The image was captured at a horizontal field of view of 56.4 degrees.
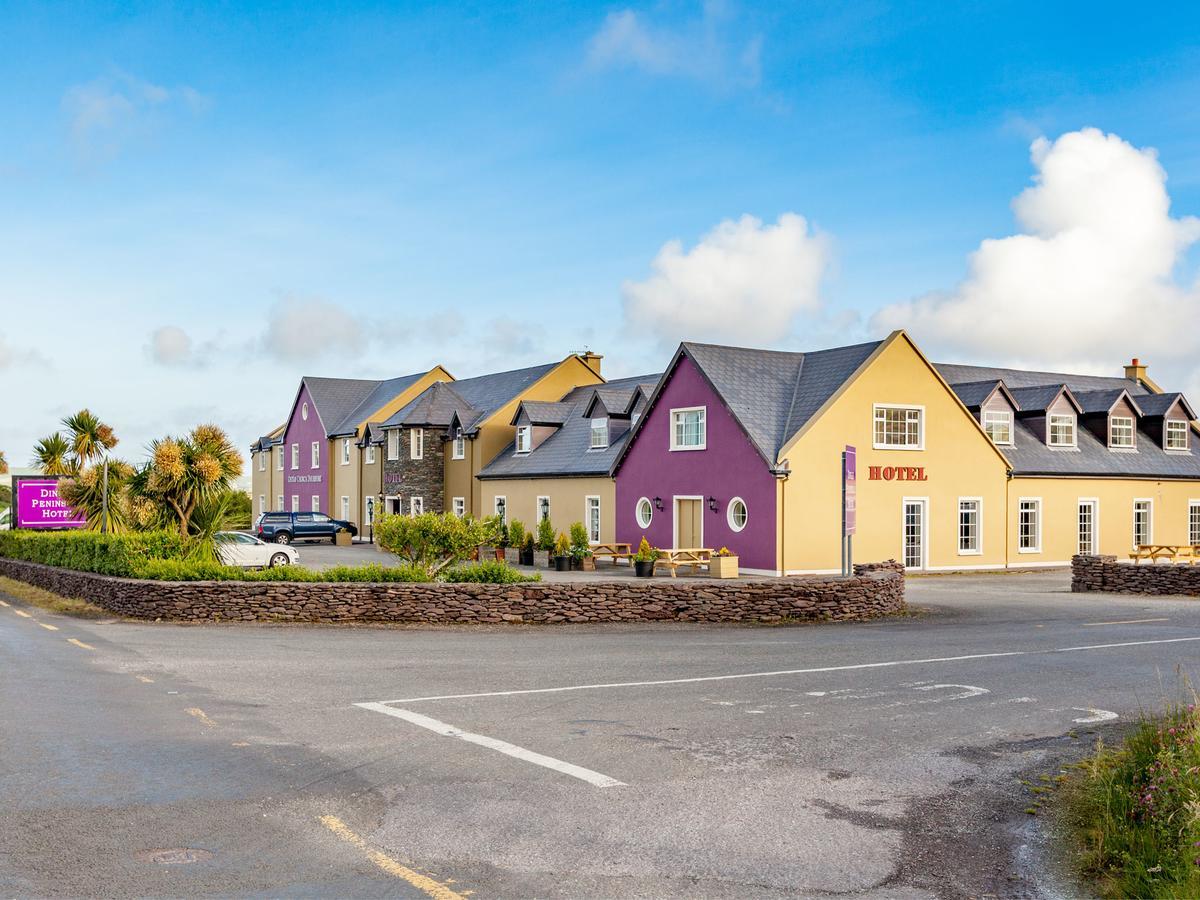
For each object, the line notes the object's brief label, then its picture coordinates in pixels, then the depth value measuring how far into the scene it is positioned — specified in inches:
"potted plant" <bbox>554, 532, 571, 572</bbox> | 1517.0
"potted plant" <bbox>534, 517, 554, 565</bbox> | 1595.7
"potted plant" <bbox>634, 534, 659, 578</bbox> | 1338.6
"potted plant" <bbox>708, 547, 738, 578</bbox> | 1304.1
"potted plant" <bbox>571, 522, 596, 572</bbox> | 1514.5
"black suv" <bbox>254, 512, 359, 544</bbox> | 2284.7
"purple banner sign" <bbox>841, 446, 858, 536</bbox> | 980.6
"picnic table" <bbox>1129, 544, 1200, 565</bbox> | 1515.7
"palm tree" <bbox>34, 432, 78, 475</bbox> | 1663.4
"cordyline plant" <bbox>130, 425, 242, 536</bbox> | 1040.2
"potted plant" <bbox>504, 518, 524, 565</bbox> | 1664.6
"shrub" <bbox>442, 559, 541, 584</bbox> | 919.0
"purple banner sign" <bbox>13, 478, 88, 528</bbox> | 1513.3
